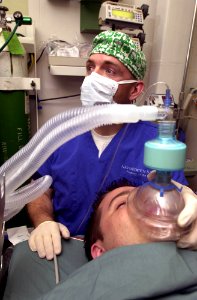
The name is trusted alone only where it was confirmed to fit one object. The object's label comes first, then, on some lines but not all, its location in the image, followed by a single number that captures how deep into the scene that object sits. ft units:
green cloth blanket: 1.92
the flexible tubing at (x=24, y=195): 2.19
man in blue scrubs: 4.12
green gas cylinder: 5.27
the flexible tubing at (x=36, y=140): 2.15
